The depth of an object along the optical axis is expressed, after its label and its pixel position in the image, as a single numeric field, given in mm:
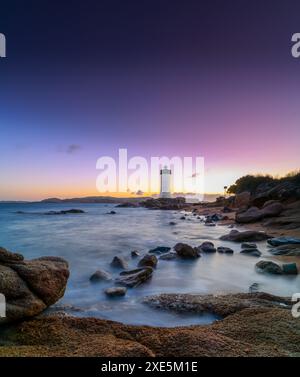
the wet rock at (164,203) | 72062
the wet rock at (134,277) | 6230
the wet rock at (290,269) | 6887
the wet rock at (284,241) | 10625
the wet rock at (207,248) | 10420
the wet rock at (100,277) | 6707
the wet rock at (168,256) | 9130
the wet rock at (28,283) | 3758
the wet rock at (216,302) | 4289
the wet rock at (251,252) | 9480
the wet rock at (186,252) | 9375
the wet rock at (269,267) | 7003
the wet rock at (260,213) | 19062
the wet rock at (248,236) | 12828
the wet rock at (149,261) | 8156
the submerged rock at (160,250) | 10614
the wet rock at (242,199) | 36697
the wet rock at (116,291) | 5469
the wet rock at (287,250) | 9138
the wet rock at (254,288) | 5793
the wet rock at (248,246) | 10470
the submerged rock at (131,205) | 99625
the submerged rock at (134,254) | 10248
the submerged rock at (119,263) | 8270
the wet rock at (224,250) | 10125
